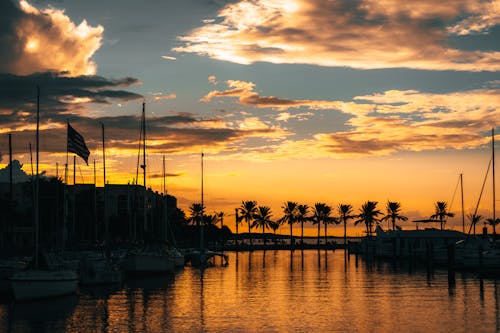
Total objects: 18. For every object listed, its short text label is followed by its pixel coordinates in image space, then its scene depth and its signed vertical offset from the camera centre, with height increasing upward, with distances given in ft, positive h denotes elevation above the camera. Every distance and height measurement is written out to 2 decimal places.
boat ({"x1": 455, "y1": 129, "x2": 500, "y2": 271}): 246.68 -13.94
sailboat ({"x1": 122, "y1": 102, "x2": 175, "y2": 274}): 221.05 -13.00
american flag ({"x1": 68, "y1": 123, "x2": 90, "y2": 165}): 174.91 +20.17
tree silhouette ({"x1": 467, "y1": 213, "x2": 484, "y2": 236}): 598.92 -1.25
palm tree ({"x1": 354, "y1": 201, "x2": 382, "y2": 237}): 618.03 +4.59
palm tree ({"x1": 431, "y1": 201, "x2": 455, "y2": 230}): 602.03 +4.56
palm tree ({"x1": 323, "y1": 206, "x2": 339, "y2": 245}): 654.53 +7.31
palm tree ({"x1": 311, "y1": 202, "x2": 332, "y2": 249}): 653.71 +6.41
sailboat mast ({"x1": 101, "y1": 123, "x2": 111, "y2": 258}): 200.54 -2.63
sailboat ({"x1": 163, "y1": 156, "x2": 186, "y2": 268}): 288.71 -16.39
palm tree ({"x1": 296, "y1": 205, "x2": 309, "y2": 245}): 654.12 +5.69
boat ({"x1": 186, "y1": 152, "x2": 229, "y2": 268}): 305.98 -17.70
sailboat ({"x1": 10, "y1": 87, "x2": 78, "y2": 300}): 138.21 -12.03
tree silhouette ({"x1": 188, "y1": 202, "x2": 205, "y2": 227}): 643.45 +1.17
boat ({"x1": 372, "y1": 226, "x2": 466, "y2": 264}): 372.17 -12.10
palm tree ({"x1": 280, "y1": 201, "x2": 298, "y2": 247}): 654.12 +7.76
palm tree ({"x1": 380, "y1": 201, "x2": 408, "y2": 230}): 622.54 +6.18
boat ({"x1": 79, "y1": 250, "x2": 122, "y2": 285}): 184.44 -14.03
